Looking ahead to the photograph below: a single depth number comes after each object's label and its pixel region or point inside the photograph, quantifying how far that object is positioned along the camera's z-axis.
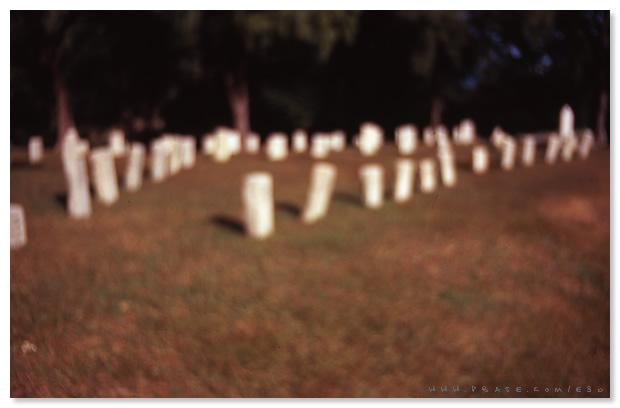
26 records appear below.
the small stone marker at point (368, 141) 17.11
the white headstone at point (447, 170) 10.76
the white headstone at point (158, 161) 10.18
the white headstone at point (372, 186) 8.39
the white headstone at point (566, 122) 18.65
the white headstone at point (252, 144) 17.31
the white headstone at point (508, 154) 13.12
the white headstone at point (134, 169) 9.09
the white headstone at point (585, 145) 15.12
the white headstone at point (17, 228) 5.55
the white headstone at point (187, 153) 12.59
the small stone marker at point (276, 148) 15.18
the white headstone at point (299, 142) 17.50
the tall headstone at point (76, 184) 6.90
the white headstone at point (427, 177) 10.01
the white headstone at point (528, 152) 13.67
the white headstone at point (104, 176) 7.68
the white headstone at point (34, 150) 11.53
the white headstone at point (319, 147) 15.85
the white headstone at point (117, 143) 15.50
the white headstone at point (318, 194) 7.44
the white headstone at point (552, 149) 14.23
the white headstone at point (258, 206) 6.29
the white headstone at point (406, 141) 17.30
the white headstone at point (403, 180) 9.11
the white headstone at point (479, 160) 12.55
